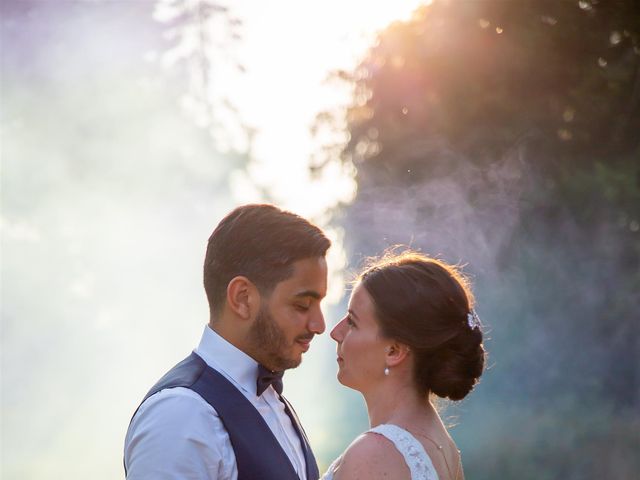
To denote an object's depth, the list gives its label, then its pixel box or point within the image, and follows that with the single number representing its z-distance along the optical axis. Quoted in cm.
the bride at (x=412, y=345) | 311
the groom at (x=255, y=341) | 295
